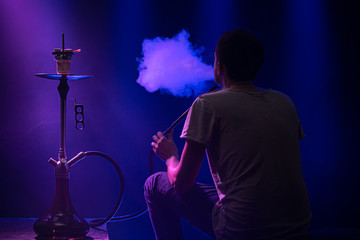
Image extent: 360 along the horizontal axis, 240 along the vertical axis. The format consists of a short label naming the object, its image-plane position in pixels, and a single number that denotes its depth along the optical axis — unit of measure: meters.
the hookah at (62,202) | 2.96
